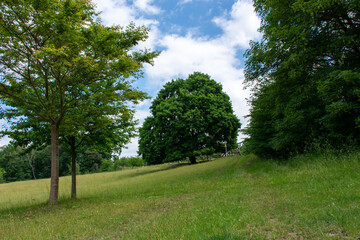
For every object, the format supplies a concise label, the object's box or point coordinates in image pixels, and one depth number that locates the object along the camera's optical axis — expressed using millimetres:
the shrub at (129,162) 79250
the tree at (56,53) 8305
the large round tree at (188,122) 30573
